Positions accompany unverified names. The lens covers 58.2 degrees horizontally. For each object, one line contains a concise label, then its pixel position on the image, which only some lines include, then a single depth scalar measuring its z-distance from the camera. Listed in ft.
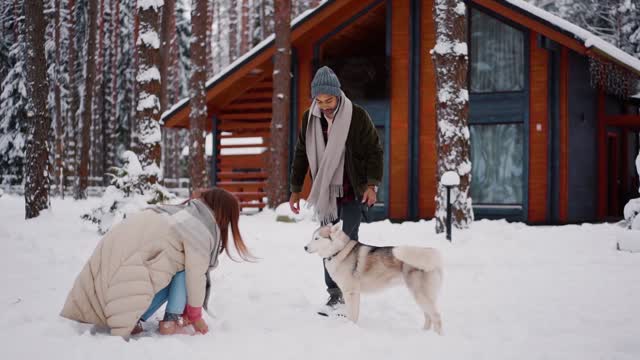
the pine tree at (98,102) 91.04
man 15.92
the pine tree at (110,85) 94.53
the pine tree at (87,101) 81.00
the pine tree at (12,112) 94.43
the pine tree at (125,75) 102.01
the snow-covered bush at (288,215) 43.65
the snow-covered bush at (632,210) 31.20
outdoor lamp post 28.73
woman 12.27
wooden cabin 45.60
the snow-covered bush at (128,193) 32.63
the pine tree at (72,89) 81.71
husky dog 13.97
